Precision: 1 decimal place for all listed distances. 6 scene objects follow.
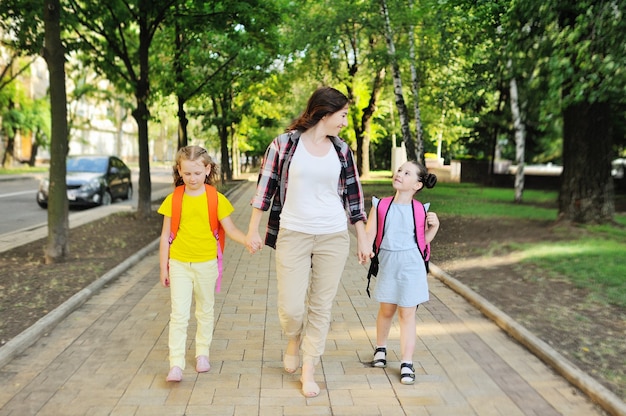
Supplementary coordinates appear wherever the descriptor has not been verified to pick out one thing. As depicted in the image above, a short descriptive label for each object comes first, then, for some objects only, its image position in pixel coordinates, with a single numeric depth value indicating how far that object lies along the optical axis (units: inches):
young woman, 147.9
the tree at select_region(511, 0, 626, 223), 267.9
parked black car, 687.1
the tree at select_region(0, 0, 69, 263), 330.3
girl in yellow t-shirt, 159.8
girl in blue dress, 162.2
